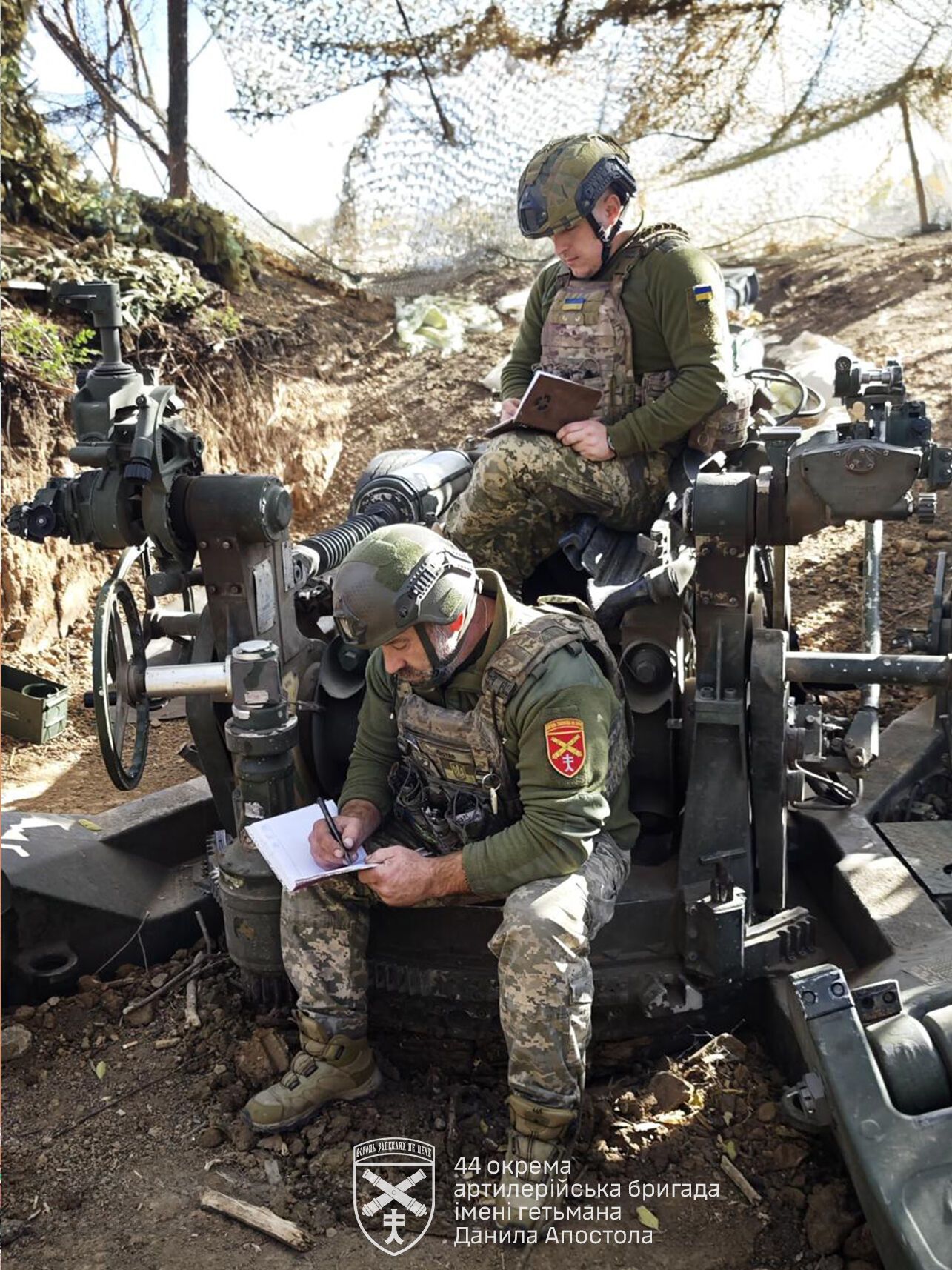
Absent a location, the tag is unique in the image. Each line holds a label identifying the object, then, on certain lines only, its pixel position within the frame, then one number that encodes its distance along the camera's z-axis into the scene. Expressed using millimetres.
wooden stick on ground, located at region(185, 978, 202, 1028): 4348
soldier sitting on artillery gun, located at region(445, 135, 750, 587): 4488
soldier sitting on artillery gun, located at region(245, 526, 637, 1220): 3430
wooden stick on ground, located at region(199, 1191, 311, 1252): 3424
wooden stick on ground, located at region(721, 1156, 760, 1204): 3537
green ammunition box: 6891
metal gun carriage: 3875
